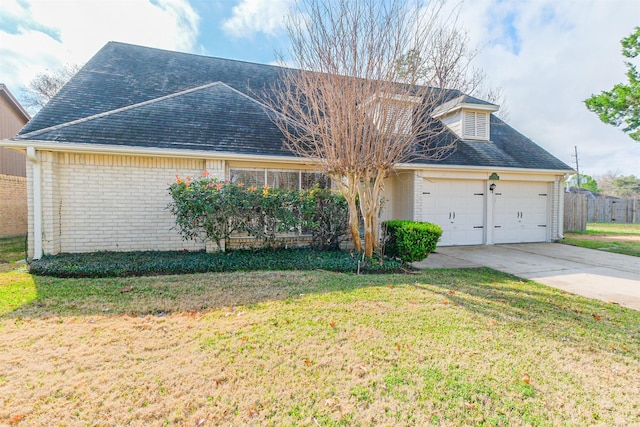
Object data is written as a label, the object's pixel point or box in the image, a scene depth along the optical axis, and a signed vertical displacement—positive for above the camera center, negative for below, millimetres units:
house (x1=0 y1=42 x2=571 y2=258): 7297 +1328
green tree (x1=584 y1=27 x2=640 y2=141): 12922 +4849
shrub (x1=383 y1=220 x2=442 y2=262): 7332 -714
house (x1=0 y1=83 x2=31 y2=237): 12094 +1203
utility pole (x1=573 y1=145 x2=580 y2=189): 38850 +7189
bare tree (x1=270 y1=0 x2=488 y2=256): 6082 +2821
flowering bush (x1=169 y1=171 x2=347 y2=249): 6758 -32
